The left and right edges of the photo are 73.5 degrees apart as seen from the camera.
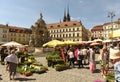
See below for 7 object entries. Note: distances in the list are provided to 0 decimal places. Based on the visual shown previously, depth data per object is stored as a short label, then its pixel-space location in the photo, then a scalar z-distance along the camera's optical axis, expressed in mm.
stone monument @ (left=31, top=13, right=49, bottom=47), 20171
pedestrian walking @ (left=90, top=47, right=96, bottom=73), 5674
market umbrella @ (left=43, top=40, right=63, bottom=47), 8520
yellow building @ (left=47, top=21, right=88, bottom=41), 36444
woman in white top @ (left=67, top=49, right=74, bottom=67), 6632
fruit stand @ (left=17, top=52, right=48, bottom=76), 5682
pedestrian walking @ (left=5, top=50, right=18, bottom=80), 4772
